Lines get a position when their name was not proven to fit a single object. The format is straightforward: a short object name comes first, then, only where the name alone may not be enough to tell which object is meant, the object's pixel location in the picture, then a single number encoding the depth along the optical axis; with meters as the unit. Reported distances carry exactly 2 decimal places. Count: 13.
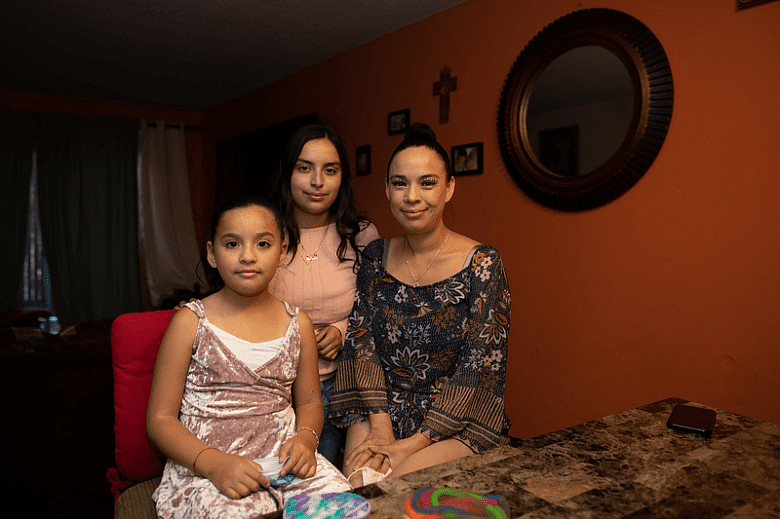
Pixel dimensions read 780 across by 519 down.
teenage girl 1.57
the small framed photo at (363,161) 4.07
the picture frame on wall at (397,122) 3.69
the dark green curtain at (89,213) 5.55
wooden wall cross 3.33
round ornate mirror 2.33
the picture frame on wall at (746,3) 2.00
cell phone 1.01
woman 1.32
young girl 1.06
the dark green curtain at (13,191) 5.29
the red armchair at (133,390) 1.24
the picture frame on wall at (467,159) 3.19
